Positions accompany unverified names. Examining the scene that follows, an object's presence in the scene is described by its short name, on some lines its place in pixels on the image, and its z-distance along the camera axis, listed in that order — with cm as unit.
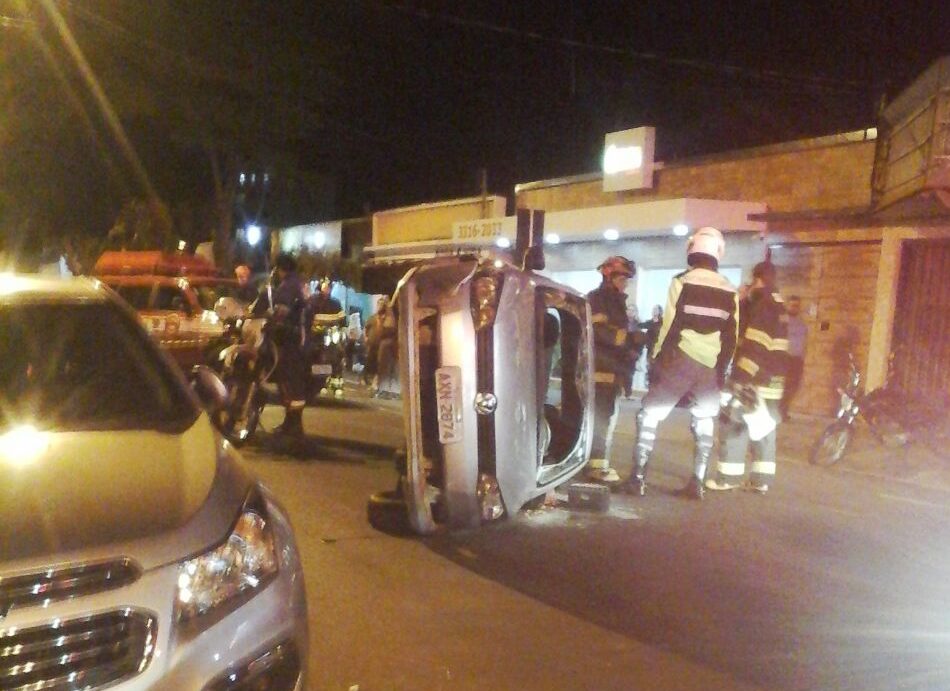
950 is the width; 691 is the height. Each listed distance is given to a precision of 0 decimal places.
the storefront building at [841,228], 1276
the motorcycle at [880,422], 978
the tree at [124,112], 2003
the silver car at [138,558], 251
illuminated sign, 1767
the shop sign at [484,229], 1920
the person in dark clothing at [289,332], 923
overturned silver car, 567
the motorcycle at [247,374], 936
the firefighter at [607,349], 788
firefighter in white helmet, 730
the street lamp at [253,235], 3630
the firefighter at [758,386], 789
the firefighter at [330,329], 1363
